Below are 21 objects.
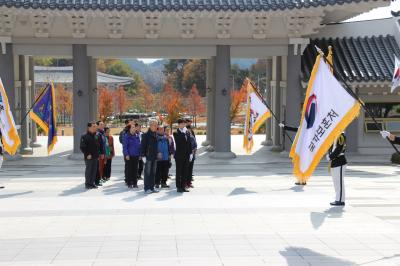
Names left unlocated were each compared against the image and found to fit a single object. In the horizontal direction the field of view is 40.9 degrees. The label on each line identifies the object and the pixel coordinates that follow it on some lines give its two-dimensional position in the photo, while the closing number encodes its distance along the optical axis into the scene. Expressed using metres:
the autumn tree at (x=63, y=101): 47.31
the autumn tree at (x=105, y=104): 42.28
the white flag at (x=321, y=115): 9.06
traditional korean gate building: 18.22
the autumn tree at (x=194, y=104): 46.94
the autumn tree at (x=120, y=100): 49.22
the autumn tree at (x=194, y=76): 58.22
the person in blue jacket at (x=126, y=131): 13.19
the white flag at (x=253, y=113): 16.61
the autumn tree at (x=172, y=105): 39.31
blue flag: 18.03
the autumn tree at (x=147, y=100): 53.59
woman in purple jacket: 12.90
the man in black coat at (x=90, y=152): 12.75
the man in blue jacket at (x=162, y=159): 12.63
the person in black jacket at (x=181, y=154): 12.29
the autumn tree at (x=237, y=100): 41.81
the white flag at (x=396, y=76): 15.45
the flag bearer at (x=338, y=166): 10.59
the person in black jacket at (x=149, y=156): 12.20
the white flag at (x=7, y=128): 13.36
